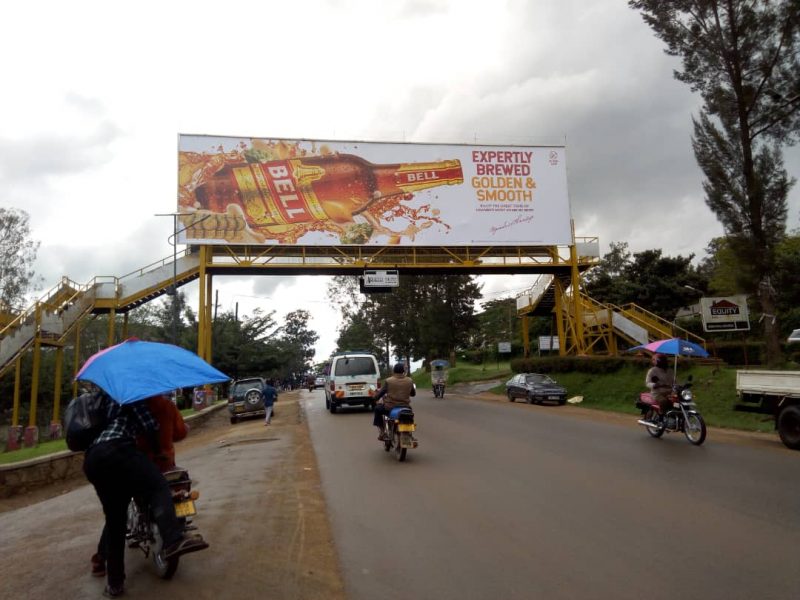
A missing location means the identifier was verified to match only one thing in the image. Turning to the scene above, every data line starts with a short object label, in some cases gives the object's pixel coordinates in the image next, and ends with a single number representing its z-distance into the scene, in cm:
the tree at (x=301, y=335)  10462
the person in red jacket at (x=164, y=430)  494
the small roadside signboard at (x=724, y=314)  1997
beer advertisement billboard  2888
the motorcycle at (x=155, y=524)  464
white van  2041
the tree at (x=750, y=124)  1753
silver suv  2264
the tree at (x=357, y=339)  7175
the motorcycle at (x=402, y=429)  1002
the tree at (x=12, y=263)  3825
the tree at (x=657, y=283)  4369
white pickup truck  1094
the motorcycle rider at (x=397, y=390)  1048
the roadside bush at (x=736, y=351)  2503
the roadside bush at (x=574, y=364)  2445
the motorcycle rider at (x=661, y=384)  1184
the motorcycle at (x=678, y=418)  1119
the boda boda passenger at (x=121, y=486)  434
